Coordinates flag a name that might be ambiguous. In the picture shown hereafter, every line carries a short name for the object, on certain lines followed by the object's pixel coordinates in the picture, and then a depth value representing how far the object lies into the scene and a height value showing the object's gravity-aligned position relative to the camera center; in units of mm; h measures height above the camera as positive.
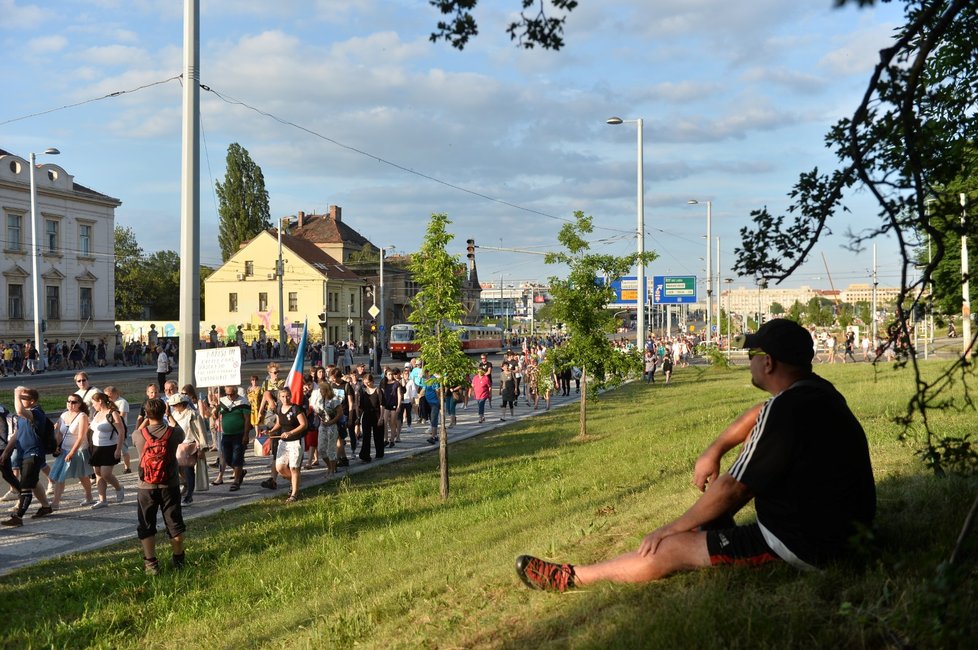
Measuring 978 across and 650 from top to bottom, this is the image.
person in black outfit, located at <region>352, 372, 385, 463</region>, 17188 -1775
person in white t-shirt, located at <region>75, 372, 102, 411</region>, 13470 -895
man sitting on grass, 4145 -765
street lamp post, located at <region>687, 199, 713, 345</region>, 54906 +2242
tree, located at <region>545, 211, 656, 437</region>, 20125 +308
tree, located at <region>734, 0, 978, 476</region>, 3799 +831
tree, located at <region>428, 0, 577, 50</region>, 4691 +1646
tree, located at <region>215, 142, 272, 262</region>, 81000 +11966
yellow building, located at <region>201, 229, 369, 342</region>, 81438 +3667
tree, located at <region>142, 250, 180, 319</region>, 91812 +3848
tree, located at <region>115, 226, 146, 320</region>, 87938 +4396
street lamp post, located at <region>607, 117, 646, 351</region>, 33300 +3429
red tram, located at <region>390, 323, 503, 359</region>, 62094 -1000
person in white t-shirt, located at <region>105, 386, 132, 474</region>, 13172 -1127
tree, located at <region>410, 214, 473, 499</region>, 12688 +247
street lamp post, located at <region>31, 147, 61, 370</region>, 43656 +2114
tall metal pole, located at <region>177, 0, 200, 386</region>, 14984 +2241
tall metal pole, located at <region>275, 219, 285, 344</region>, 51750 +2302
